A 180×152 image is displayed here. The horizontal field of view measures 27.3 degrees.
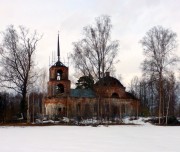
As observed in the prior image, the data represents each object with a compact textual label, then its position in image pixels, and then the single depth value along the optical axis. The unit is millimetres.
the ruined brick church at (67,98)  52844
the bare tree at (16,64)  38000
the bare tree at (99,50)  38344
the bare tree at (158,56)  39188
